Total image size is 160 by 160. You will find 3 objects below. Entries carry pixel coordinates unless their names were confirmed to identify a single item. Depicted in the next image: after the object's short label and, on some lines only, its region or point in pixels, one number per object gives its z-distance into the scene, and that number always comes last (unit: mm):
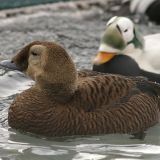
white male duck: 15820
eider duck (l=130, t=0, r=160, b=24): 23662
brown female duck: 11547
